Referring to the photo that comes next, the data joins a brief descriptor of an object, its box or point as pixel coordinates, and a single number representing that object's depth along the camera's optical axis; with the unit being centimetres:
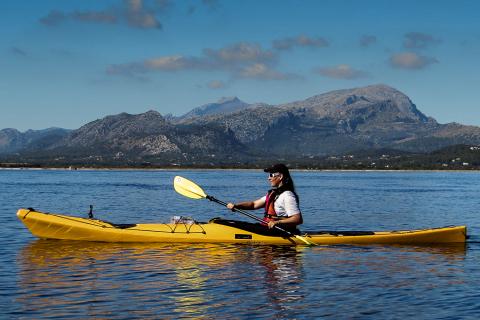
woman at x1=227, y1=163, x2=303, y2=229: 2036
